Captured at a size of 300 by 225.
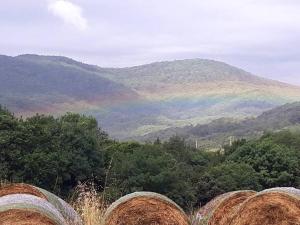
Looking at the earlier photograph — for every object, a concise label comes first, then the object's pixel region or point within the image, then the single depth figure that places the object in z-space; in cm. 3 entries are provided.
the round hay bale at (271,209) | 1341
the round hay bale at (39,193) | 1314
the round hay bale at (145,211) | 1366
